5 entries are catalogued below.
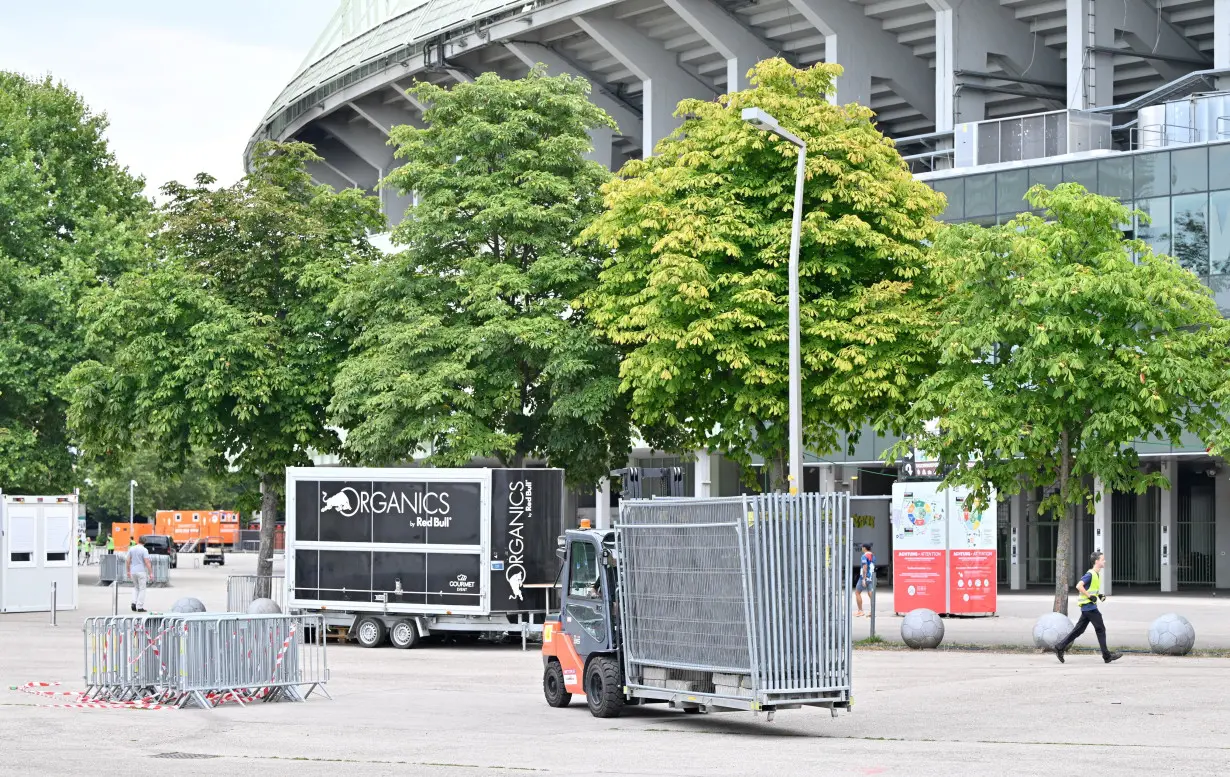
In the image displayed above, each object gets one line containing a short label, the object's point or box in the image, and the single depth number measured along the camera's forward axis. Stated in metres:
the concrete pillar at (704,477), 56.91
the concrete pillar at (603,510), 61.59
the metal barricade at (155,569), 58.46
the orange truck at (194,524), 104.31
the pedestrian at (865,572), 39.03
